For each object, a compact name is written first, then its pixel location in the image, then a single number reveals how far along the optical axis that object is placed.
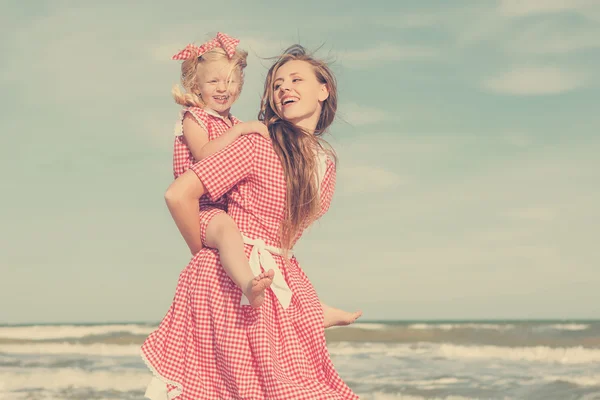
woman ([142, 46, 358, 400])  3.16
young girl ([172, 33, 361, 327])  3.08
